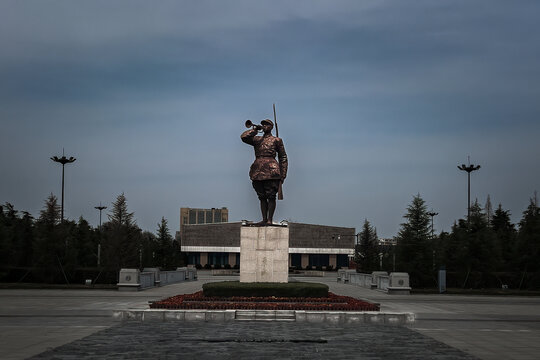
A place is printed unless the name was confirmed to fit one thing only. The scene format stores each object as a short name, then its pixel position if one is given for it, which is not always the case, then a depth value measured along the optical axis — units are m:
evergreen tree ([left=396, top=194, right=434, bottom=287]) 43.38
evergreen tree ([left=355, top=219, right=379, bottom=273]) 58.11
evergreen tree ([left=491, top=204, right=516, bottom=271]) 45.43
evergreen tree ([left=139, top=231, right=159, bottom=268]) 56.72
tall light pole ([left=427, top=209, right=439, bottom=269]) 43.78
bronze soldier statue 24.86
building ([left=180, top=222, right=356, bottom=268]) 95.88
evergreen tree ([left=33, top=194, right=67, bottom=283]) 42.34
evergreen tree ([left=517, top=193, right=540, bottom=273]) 41.50
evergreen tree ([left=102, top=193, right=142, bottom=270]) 43.41
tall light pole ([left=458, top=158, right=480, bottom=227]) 47.50
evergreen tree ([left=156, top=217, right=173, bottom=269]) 60.72
